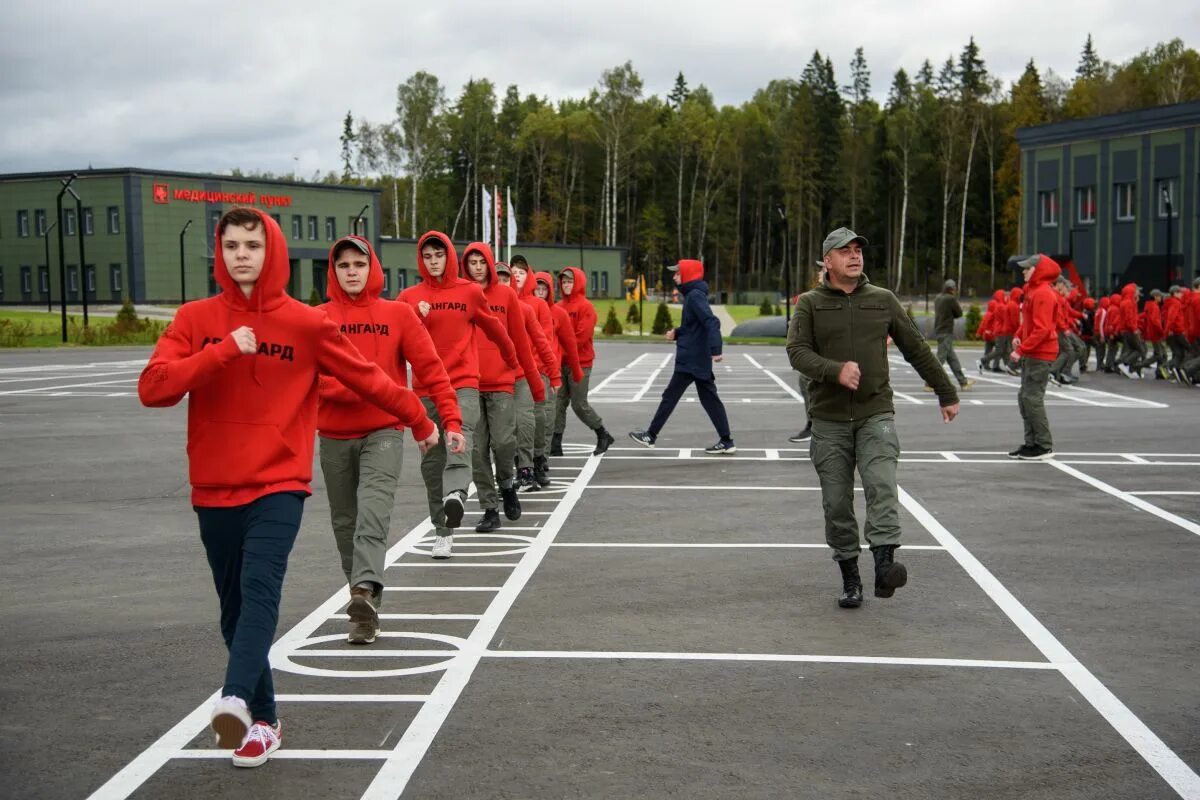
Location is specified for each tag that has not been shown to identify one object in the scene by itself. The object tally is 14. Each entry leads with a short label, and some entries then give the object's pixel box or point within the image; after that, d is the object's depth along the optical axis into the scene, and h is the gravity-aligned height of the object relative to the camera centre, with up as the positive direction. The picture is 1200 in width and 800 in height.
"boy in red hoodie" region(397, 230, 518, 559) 9.55 -0.16
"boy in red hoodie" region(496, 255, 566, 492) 11.90 -0.81
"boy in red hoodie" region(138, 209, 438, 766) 4.90 -0.46
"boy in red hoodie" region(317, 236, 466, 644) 7.07 -0.61
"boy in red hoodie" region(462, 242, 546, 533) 10.26 -0.71
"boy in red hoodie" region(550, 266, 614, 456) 15.23 -0.65
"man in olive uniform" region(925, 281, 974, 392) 28.16 -0.63
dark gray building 62.84 +4.13
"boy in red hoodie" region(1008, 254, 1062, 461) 14.86 -0.76
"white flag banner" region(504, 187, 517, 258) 59.09 +2.58
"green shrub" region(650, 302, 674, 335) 63.58 -1.37
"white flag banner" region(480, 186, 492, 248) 58.38 +3.05
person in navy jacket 15.68 -0.62
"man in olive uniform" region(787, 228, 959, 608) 7.74 -0.51
